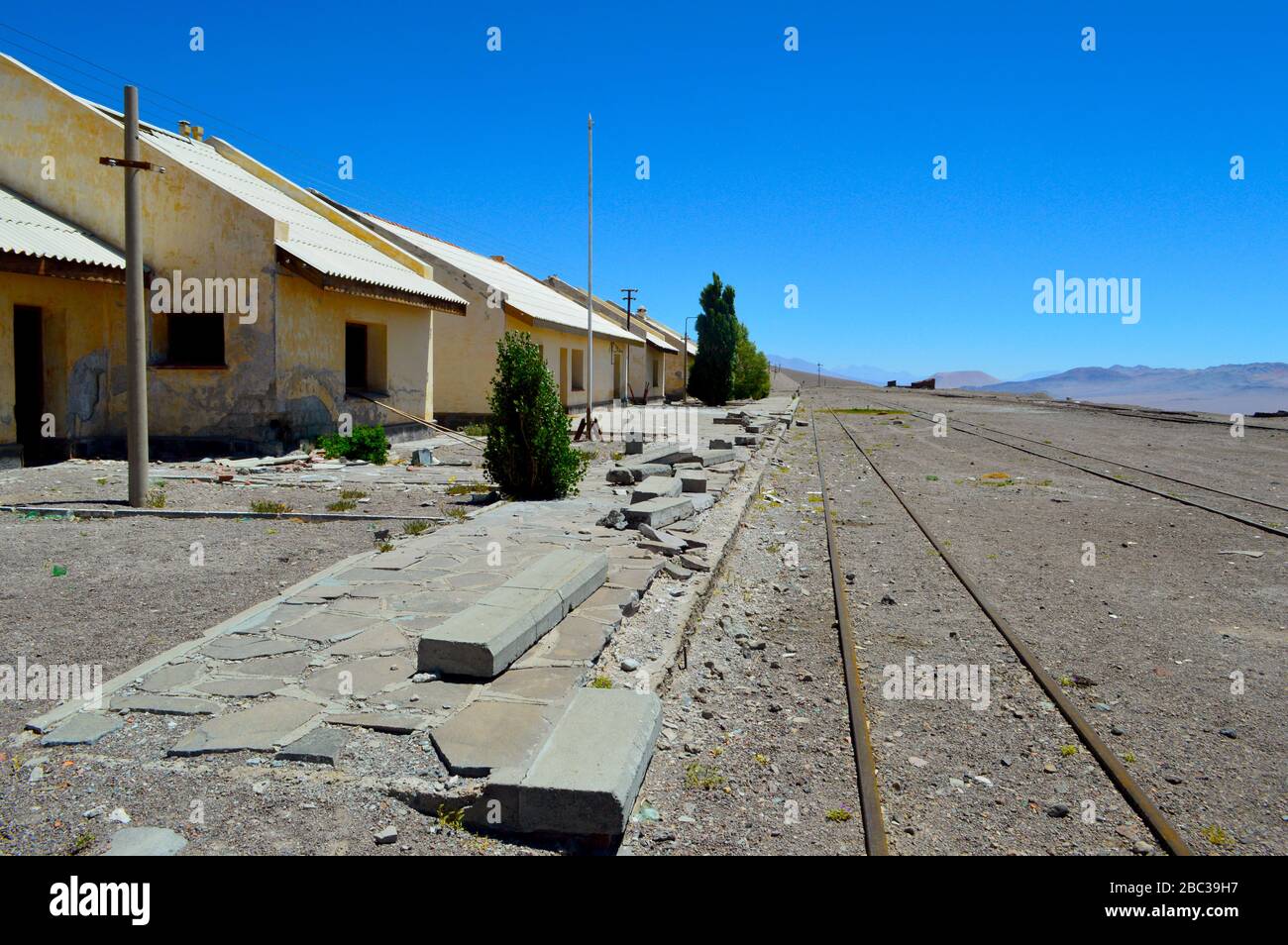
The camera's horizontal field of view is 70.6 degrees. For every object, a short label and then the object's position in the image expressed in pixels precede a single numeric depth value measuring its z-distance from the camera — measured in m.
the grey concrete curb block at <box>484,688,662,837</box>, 3.47
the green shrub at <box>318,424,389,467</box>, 16.50
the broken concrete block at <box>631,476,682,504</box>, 10.80
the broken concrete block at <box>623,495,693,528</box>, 9.66
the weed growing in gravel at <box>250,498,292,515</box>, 10.84
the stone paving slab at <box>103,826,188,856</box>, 3.30
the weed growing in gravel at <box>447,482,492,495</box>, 12.72
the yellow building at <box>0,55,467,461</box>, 14.88
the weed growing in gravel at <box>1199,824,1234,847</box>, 3.63
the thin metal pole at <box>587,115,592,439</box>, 22.37
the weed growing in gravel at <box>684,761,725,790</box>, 4.11
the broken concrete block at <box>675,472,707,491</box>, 12.48
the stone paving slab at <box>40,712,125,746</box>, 4.17
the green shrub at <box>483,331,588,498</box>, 11.12
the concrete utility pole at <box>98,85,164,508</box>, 10.48
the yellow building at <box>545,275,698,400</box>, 48.86
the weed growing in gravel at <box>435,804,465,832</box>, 3.60
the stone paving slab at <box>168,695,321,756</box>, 4.14
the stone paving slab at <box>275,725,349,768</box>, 4.04
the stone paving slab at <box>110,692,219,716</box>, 4.52
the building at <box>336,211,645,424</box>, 24.80
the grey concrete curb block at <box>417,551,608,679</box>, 5.00
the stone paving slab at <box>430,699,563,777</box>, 4.00
